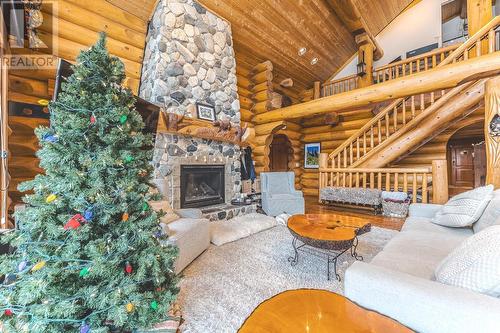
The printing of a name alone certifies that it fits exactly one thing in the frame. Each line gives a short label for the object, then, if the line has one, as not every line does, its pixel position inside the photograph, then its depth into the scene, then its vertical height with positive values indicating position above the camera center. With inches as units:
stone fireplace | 140.8 +62.4
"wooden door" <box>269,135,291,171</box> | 324.2 +24.0
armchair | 168.4 -20.6
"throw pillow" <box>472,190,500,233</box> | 66.7 -13.9
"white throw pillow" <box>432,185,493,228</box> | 75.5 -14.0
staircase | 160.6 +38.9
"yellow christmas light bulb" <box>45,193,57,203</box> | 41.8 -5.9
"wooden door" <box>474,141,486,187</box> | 288.7 +10.2
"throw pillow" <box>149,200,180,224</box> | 94.8 -19.7
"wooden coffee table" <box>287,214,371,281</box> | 76.1 -24.3
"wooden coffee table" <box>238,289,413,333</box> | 31.4 -23.3
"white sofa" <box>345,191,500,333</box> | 29.1 -20.4
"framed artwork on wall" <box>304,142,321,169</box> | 291.2 +21.1
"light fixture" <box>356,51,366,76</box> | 239.0 +117.6
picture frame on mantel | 155.9 +43.5
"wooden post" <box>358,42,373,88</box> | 237.3 +124.8
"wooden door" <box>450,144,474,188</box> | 301.1 +9.0
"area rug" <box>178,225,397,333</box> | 60.4 -40.2
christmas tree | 40.0 -12.0
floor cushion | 115.9 -35.3
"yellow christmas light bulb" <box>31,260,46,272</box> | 38.9 -17.9
